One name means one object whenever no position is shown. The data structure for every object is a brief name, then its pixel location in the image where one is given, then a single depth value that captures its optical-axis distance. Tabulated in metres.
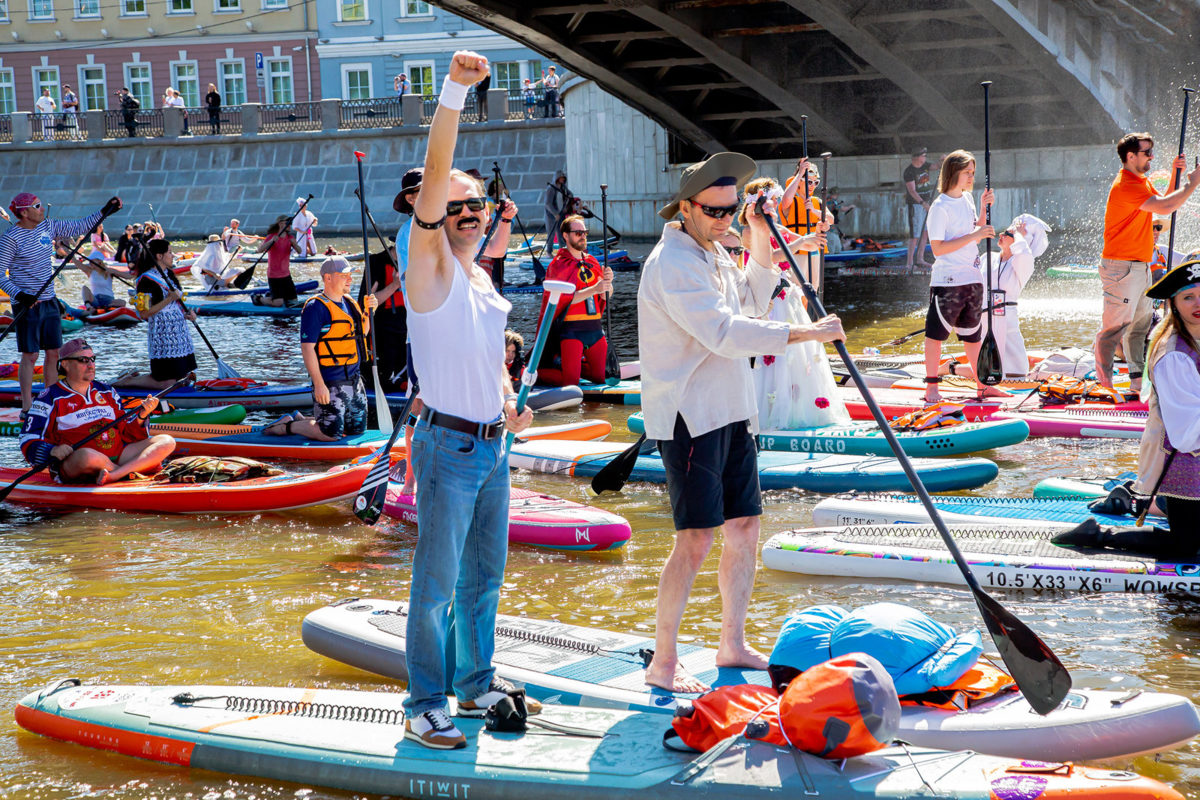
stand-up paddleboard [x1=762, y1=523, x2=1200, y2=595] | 5.48
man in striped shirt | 10.22
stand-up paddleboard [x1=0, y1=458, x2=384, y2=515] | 7.70
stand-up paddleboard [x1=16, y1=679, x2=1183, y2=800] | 3.33
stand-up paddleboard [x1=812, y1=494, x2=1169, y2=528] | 6.22
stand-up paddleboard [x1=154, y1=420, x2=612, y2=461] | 9.09
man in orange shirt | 8.98
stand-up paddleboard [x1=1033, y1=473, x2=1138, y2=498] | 6.73
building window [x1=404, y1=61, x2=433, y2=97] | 47.22
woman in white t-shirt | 8.60
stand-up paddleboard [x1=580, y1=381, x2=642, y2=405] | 11.06
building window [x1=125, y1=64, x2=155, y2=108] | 49.81
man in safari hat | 4.06
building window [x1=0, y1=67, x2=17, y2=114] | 50.81
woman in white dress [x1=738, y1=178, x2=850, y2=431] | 8.47
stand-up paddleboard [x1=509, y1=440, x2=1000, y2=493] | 7.50
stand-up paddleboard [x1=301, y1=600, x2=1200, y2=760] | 3.78
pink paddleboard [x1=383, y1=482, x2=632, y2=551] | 6.63
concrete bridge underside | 19.48
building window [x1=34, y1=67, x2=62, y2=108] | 50.44
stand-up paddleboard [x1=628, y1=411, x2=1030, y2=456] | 8.23
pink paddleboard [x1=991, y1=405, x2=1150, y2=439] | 8.80
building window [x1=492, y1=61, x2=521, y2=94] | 46.03
